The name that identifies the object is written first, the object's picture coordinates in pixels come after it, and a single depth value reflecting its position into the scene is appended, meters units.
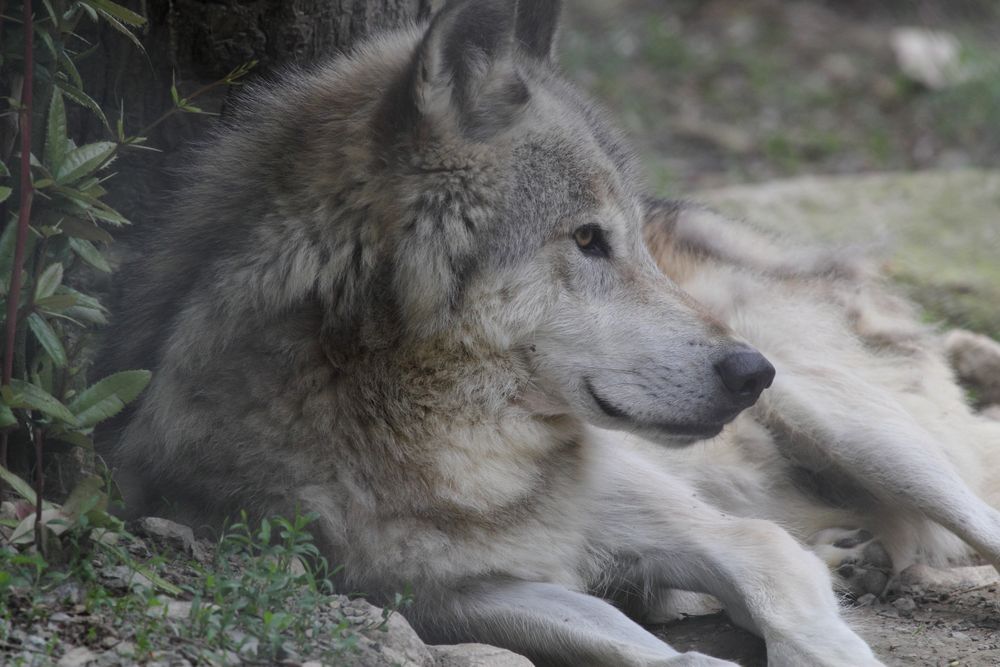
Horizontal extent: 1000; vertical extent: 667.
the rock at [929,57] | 19.02
